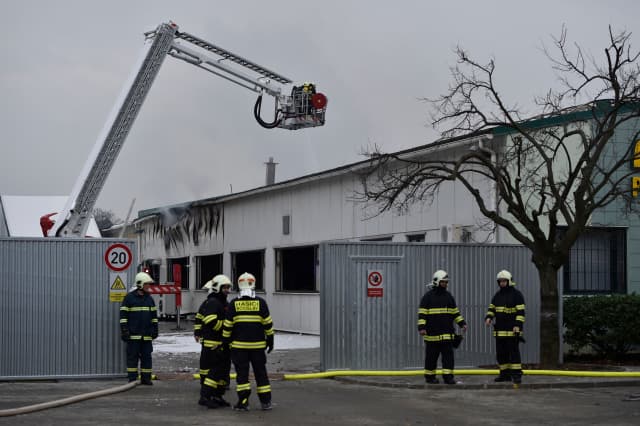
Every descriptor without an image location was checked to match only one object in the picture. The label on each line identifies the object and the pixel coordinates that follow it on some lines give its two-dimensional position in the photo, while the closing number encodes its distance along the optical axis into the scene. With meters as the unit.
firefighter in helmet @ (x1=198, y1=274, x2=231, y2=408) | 13.04
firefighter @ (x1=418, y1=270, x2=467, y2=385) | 15.86
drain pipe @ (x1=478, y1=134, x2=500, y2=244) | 20.77
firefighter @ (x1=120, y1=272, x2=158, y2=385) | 15.55
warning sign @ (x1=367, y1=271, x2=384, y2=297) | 17.91
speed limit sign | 16.72
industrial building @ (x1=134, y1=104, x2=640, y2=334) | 21.48
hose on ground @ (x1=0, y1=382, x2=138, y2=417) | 12.11
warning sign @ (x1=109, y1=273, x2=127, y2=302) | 16.69
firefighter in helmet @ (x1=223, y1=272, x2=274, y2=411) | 12.73
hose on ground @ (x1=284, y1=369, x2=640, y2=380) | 16.62
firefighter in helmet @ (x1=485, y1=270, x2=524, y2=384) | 15.67
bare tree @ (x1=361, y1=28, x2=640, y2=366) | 17.38
